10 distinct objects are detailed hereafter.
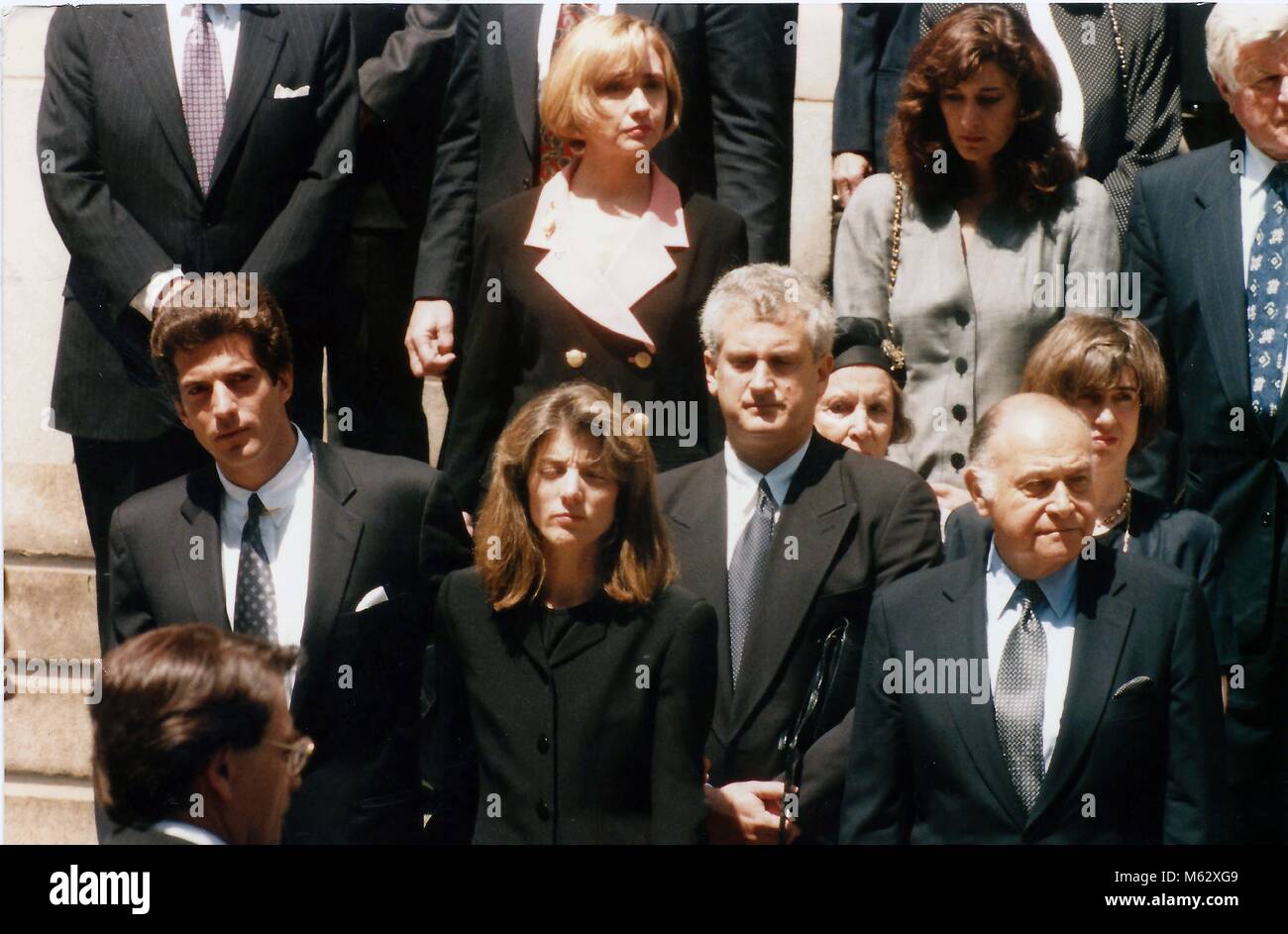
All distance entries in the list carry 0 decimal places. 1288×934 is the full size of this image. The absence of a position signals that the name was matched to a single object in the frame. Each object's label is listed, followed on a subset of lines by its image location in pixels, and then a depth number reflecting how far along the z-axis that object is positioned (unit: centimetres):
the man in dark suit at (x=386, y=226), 559
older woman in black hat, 522
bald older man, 466
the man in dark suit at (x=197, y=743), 408
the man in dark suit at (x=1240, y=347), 521
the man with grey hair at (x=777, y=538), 488
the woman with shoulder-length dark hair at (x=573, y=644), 475
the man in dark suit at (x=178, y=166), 543
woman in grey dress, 529
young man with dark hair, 508
